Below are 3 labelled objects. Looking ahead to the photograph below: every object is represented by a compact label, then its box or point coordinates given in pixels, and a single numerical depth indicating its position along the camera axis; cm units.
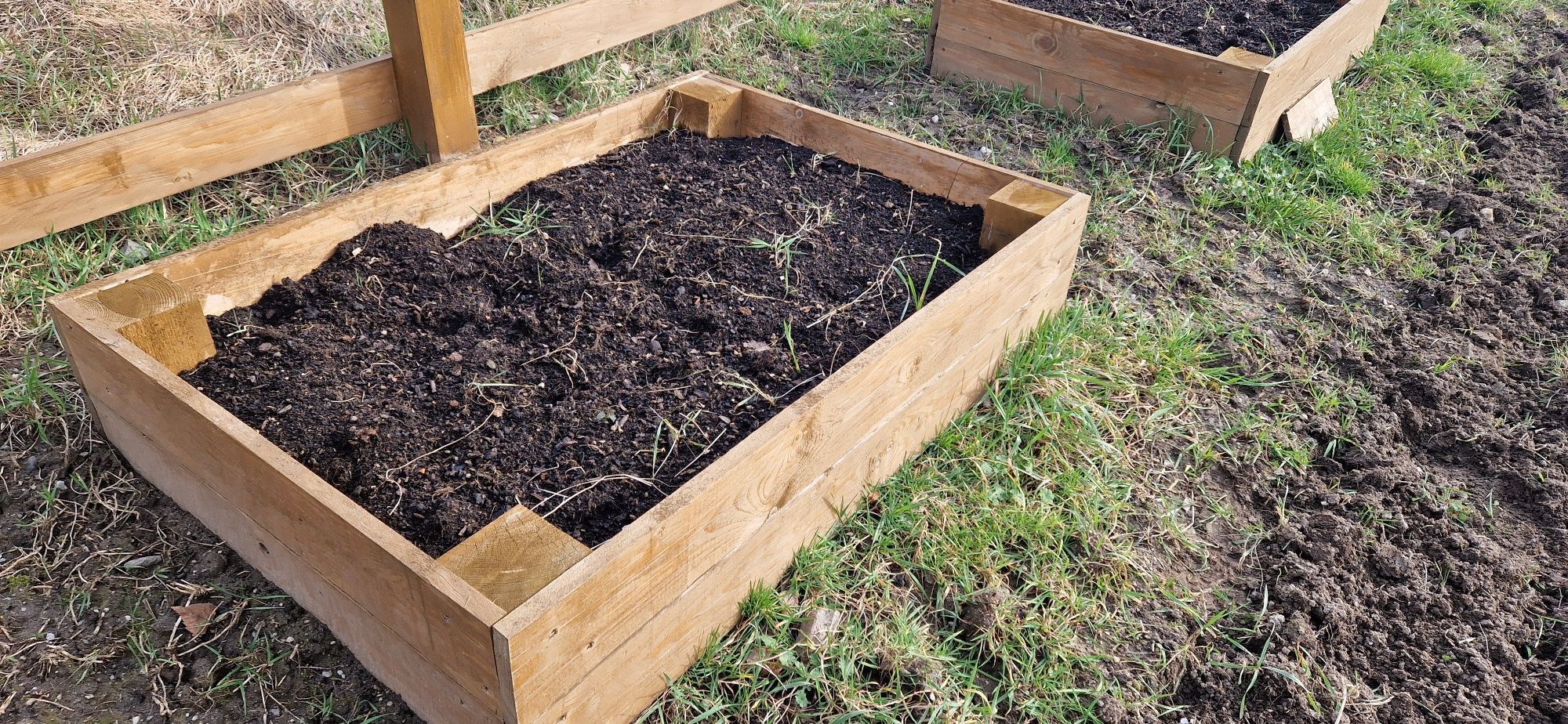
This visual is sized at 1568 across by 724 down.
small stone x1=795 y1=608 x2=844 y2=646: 236
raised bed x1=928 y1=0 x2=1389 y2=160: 429
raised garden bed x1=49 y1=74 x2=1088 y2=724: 176
